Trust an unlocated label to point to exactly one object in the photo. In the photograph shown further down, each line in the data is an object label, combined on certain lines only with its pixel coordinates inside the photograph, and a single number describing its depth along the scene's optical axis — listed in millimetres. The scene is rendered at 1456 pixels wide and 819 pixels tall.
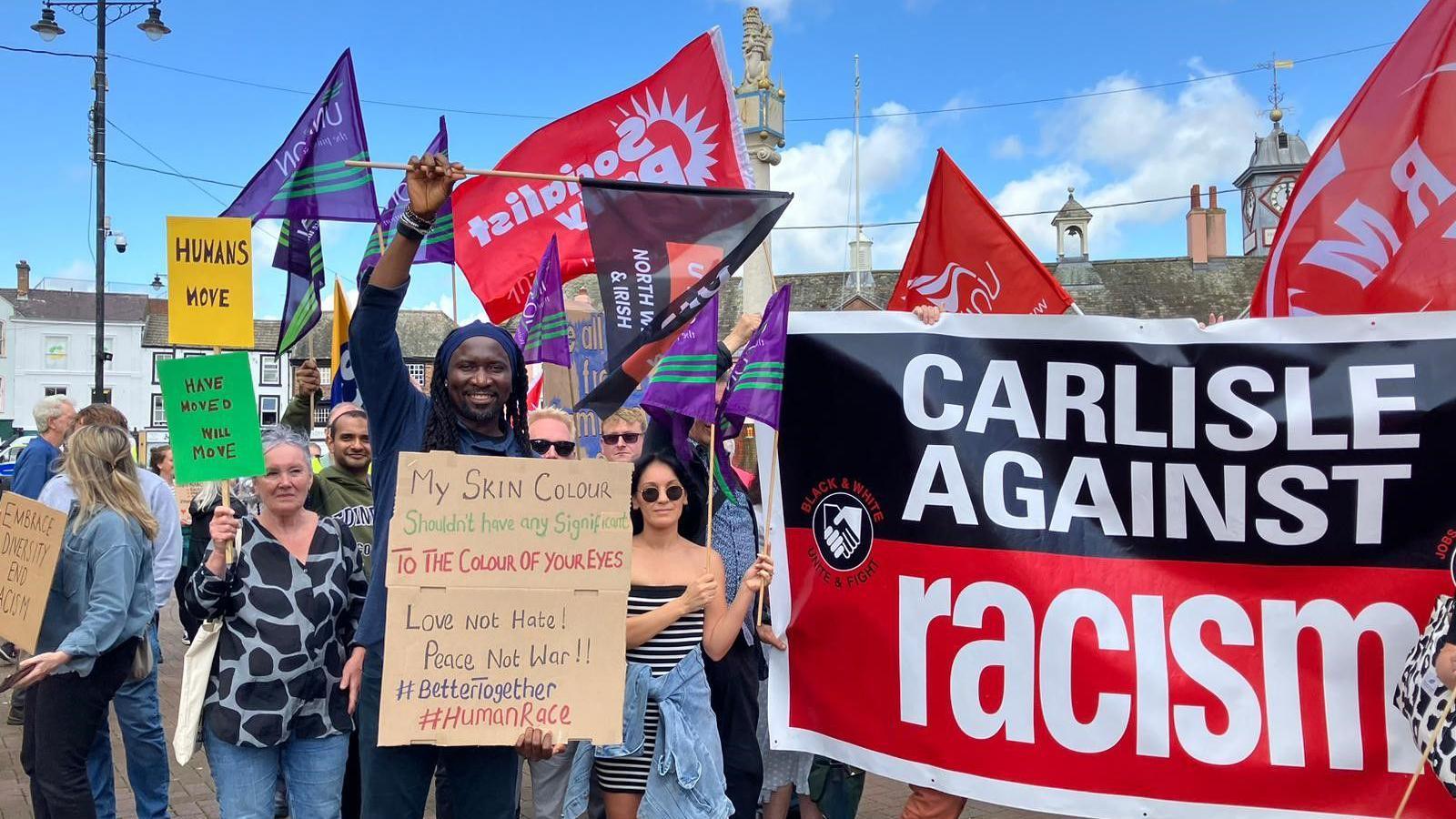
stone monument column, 29719
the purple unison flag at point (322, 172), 6125
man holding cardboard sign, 3023
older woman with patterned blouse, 3604
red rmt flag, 3908
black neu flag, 3508
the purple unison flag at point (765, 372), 3826
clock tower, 63656
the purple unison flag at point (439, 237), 6676
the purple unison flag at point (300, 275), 6074
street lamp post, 14039
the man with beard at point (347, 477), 4910
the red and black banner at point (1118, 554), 3521
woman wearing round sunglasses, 3742
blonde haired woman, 4121
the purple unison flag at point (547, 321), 5051
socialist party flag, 6027
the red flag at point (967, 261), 4793
